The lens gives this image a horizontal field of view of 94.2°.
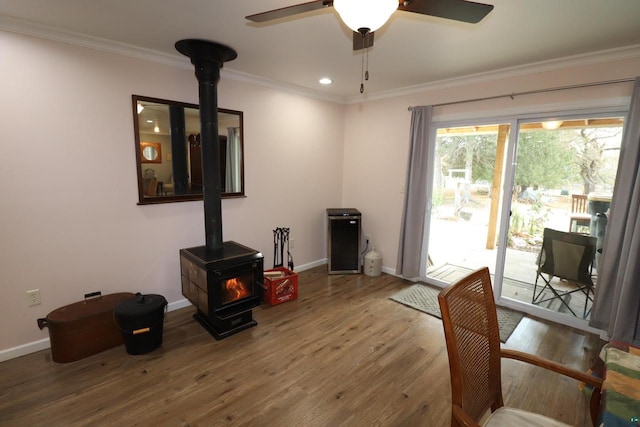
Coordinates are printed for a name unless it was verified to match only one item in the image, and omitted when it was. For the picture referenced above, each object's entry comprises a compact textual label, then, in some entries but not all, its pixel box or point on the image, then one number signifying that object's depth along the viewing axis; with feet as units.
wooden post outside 10.78
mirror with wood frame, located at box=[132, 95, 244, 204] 8.84
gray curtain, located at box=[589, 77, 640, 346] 7.81
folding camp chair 9.41
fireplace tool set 12.77
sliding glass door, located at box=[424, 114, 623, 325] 9.09
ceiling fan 3.86
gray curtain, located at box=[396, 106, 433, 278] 11.98
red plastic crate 10.66
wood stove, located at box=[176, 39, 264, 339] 8.22
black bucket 7.44
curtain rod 8.21
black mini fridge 13.42
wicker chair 3.45
